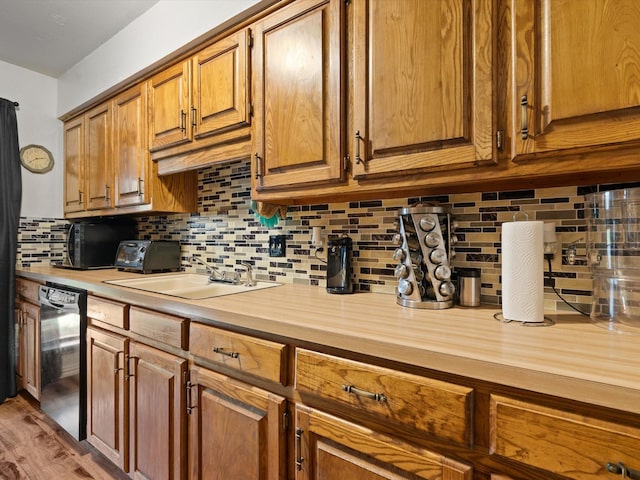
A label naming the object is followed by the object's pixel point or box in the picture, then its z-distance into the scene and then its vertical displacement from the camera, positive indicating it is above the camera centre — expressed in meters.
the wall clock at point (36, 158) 2.75 +0.64
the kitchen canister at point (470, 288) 1.20 -0.17
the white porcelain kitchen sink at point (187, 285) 1.82 -0.26
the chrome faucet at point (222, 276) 1.92 -0.21
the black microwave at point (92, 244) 2.47 -0.04
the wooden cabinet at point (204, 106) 1.58 +0.66
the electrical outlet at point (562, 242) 1.10 -0.02
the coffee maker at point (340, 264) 1.50 -0.11
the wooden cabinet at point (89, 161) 2.42 +0.57
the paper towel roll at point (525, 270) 0.94 -0.09
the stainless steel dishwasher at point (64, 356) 1.86 -0.66
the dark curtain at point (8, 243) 2.51 -0.03
